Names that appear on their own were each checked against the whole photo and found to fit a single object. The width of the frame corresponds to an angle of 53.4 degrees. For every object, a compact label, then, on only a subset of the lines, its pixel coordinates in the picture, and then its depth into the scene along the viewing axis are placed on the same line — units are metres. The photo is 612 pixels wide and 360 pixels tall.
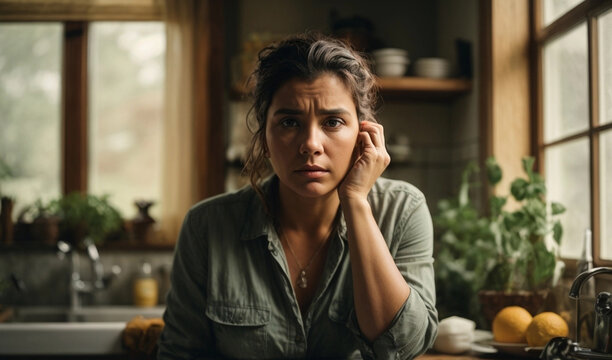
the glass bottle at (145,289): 2.75
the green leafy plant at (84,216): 2.73
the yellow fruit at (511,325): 1.61
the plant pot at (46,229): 2.74
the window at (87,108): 2.97
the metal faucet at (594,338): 1.20
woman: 1.29
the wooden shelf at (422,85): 2.64
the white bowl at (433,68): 2.69
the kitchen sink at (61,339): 2.11
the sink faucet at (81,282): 2.70
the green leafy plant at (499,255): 1.81
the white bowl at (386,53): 2.65
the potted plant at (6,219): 2.77
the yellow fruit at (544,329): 1.52
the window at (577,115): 1.84
